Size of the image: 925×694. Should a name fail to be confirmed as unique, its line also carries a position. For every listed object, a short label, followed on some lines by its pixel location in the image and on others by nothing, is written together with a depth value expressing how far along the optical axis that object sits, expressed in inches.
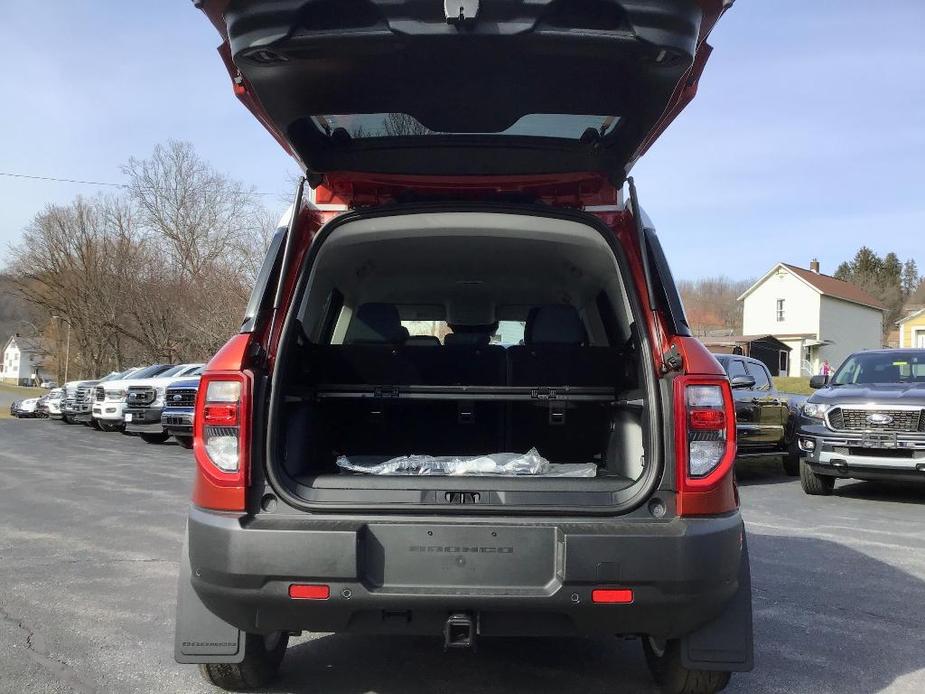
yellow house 2142.0
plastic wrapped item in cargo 141.5
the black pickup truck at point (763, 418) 418.0
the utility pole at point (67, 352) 2151.8
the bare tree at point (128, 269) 1835.6
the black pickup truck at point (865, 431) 342.6
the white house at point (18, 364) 4810.5
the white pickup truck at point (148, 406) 711.1
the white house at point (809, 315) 2164.1
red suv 106.0
